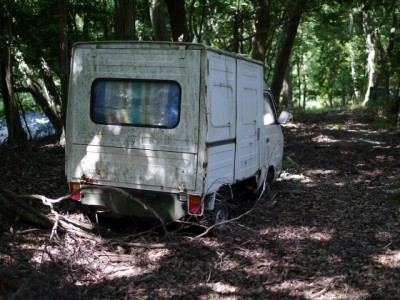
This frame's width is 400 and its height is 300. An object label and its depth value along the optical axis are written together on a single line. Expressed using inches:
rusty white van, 238.1
